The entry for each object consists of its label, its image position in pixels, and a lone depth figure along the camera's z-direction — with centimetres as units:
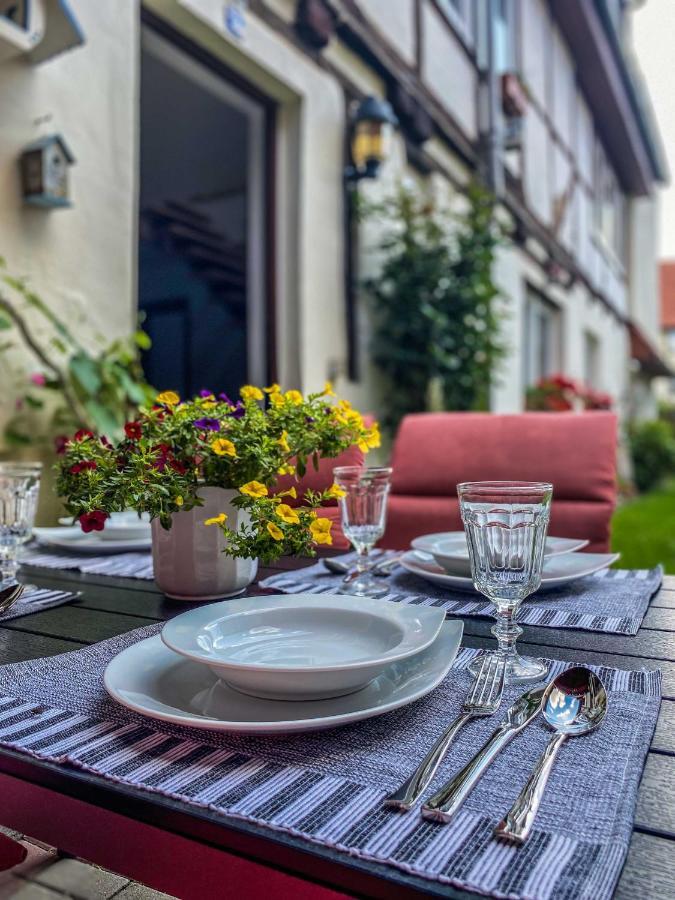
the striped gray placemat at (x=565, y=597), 83
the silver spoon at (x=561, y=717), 41
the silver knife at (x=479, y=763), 41
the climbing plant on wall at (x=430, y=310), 369
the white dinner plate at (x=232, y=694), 50
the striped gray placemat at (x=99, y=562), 113
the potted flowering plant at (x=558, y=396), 509
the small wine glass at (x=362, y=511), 99
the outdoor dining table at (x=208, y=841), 37
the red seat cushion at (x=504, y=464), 174
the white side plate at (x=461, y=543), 107
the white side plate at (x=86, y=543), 127
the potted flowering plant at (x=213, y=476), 79
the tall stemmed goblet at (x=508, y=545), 67
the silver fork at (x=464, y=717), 43
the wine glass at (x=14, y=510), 100
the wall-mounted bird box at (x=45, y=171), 208
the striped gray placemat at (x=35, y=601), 87
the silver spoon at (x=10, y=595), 87
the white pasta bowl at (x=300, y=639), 53
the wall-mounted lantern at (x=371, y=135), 344
